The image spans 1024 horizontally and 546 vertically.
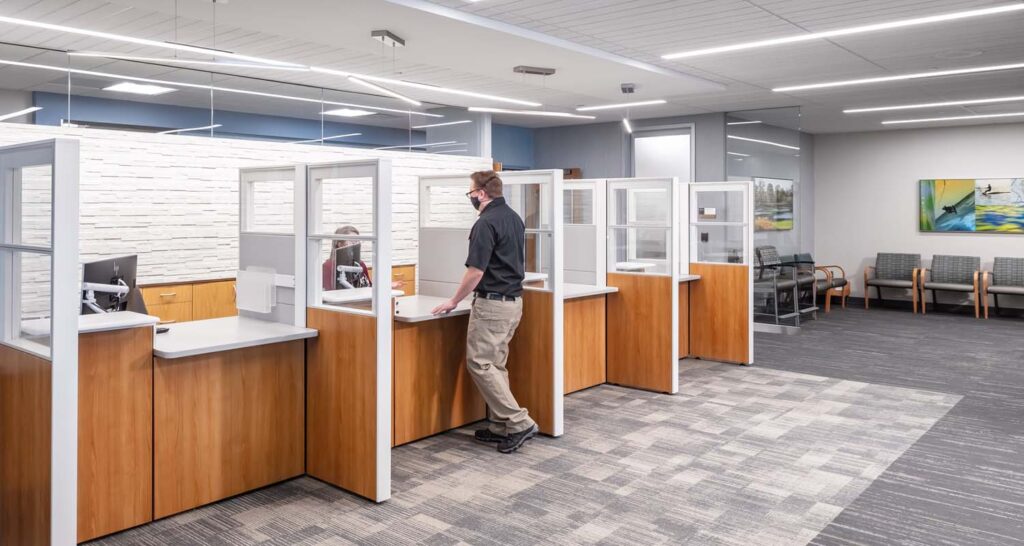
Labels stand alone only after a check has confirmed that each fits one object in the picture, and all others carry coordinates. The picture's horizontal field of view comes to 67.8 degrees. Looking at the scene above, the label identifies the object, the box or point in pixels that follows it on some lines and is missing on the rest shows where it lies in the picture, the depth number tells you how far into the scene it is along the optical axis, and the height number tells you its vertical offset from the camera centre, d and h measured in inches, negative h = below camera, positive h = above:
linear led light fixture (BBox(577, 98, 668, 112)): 304.5 +70.0
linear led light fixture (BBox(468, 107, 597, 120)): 311.3 +70.8
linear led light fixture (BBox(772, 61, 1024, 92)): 231.9 +65.3
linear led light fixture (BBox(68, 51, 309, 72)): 176.1 +53.5
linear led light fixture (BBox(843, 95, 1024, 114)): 289.9 +68.4
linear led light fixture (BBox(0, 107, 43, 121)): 189.0 +40.2
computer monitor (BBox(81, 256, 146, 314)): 119.2 -0.6
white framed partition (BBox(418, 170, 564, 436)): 154.5 -3.0
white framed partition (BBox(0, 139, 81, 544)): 92.0 -8.8
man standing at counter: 144.6 -3.8
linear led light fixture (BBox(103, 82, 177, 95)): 210.7 +52.7
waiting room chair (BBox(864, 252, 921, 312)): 377.1 +3.2
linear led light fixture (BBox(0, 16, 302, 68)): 166.8 +58.6
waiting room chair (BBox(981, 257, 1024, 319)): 349.1 +0.3
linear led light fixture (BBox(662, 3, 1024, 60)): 168.1 +60.7
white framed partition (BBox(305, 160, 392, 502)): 119.3 -14.1
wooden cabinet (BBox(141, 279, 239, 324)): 213.0 -7.4
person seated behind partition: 156.0 +1.6
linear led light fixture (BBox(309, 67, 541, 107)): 223.9 +65.1
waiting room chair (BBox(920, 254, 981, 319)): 358.6 +1.2
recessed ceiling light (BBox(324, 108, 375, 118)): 268.2 +58.2
